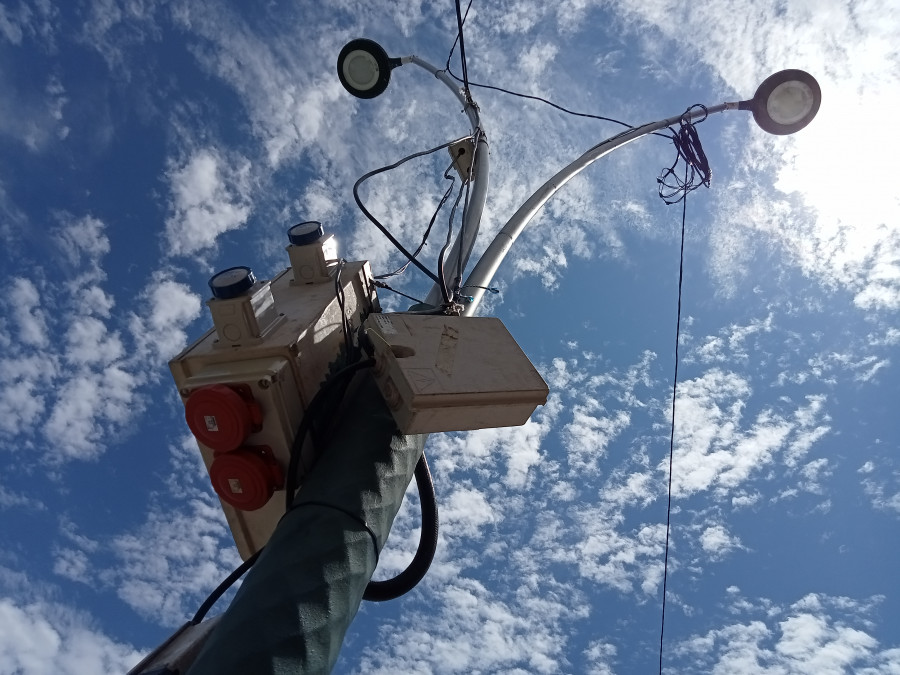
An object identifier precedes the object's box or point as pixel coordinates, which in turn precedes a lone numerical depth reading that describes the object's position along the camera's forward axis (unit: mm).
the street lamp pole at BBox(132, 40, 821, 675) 1138
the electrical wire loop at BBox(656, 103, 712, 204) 4398
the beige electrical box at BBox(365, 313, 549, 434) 1582
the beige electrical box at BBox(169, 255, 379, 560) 1596
